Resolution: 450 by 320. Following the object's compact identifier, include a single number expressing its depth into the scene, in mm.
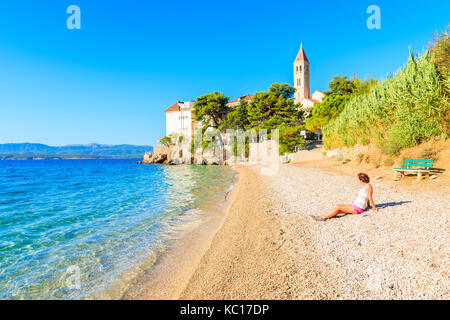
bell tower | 81688
